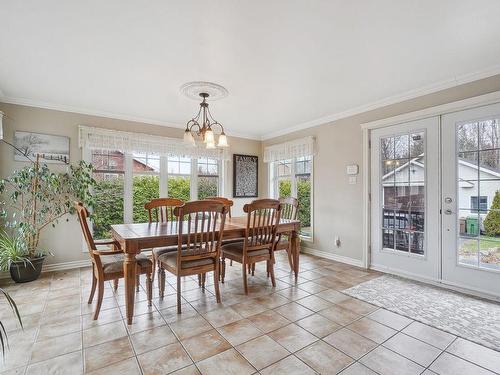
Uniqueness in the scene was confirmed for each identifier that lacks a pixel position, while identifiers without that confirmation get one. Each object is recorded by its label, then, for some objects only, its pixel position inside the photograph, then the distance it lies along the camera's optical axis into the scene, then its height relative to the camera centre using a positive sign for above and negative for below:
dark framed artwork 5.43 +0.34
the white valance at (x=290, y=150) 4.57 +0.81
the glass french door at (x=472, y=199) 2.68 -0.07
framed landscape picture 3.53 +0.62
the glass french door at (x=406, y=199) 3.12 -0.08
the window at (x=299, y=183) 4.81 +0.17
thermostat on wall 3.87 +0.34
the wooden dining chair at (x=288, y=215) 3.33 -0.34
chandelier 2.90 +0.62
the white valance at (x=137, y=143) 3.93 +0.80
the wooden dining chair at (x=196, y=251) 2.35 -0.58
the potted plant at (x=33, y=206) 3.18 -0.20
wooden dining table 2.24 -0.43
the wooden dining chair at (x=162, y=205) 3.40 -0.18
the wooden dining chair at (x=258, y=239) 2.81 -0.54
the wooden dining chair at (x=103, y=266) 2.28 -0.68
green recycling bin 2.80 -0.35
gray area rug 2.10 -1.10
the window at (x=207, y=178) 5.11 +0.28
